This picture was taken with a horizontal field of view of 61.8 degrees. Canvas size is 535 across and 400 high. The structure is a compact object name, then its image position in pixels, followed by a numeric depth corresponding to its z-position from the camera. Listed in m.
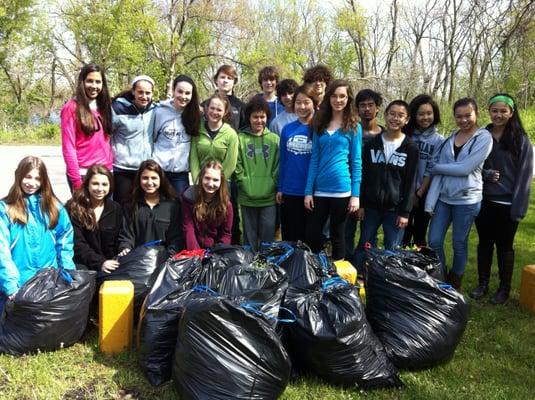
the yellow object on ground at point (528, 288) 3.79
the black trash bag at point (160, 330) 2.56
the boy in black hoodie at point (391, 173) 3.66
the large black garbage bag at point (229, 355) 2.21
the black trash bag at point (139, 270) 3.10
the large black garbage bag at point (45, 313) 2.70
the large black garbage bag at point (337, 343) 2.44
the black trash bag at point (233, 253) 3.17
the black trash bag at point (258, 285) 2.55
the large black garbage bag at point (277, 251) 3.19
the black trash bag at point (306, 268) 2.98
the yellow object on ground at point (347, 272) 3.21
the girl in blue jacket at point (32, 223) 3.05
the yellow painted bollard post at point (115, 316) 2.83
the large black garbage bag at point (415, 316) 2.72
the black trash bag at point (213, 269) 2.84
